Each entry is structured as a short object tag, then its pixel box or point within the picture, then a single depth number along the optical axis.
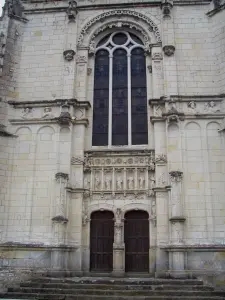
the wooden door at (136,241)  12.88
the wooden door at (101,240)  13.02
